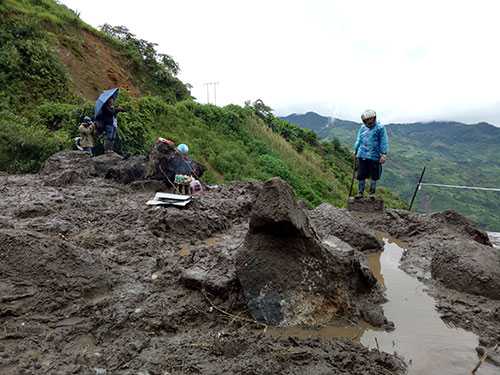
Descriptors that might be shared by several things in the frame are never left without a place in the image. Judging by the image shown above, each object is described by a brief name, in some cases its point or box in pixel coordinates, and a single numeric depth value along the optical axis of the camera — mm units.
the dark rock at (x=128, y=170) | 7250
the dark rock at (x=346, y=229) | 4691
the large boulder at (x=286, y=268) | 2604
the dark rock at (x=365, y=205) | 6609
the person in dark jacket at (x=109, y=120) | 8414
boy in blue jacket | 6383
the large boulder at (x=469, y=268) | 3219
